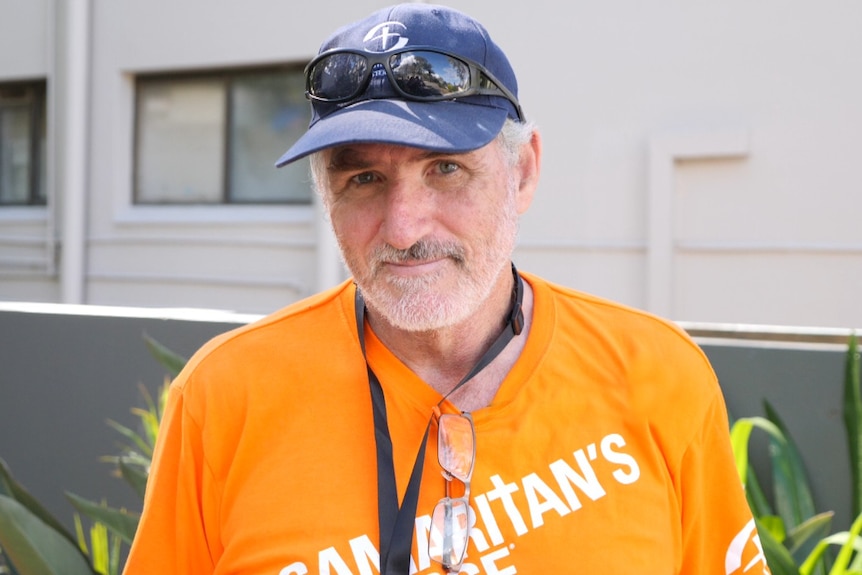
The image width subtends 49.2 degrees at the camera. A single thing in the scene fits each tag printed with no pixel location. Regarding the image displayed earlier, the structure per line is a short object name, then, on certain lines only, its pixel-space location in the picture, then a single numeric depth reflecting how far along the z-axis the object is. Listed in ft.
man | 5.20
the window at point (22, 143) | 28.04
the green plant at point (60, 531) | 8.46
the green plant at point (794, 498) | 8.63
